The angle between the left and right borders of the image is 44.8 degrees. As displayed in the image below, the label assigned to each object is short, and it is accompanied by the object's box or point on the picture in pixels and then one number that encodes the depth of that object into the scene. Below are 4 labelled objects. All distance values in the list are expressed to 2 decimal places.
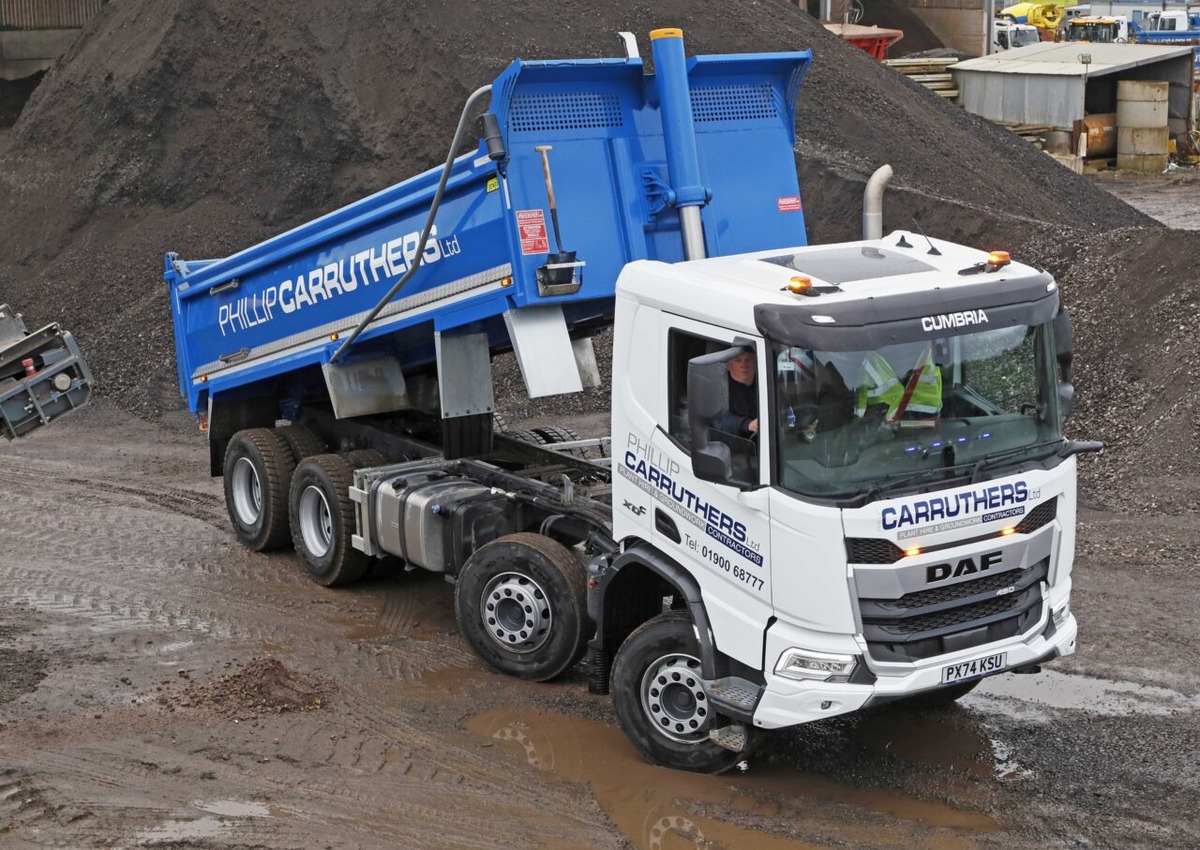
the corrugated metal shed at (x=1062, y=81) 31.56
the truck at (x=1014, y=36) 46.66
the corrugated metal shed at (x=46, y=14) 28.62
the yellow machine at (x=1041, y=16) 50.59
